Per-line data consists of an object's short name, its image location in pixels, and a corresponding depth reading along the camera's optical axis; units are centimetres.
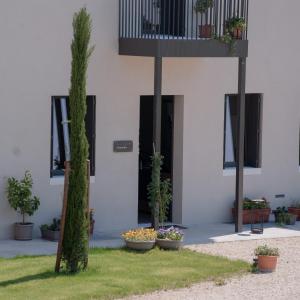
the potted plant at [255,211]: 1959
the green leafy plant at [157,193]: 1672
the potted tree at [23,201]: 1634
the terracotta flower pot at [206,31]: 1794
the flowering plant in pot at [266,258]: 1470
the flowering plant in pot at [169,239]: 1589
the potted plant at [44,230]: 1678
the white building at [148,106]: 1673
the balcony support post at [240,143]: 1820
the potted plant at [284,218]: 1972
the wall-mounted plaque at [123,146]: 1802
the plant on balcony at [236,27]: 1794
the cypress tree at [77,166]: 1330
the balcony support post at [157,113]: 1698
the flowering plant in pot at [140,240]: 1562
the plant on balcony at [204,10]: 1800
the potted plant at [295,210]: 2039
